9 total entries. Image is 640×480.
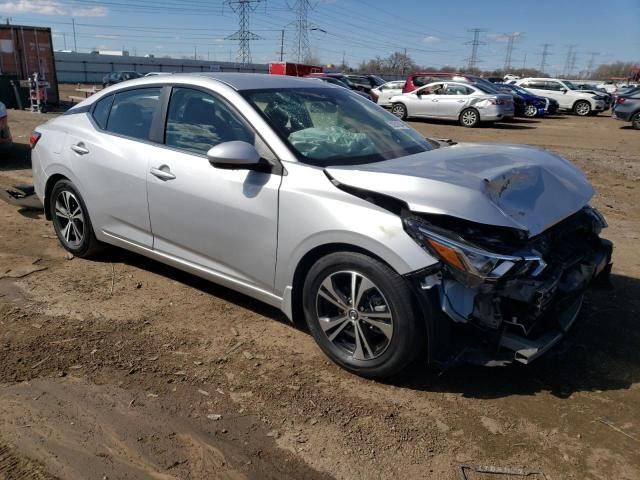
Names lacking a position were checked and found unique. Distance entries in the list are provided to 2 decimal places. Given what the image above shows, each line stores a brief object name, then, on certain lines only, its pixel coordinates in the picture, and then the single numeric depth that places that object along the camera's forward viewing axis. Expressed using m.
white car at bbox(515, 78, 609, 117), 26.88
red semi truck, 32.31
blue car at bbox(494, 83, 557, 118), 24.04
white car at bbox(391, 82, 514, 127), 19.62
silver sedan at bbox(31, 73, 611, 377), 2.87
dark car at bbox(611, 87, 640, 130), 20.30
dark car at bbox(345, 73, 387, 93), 25.79
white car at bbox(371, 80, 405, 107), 23.38
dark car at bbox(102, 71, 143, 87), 34.12
